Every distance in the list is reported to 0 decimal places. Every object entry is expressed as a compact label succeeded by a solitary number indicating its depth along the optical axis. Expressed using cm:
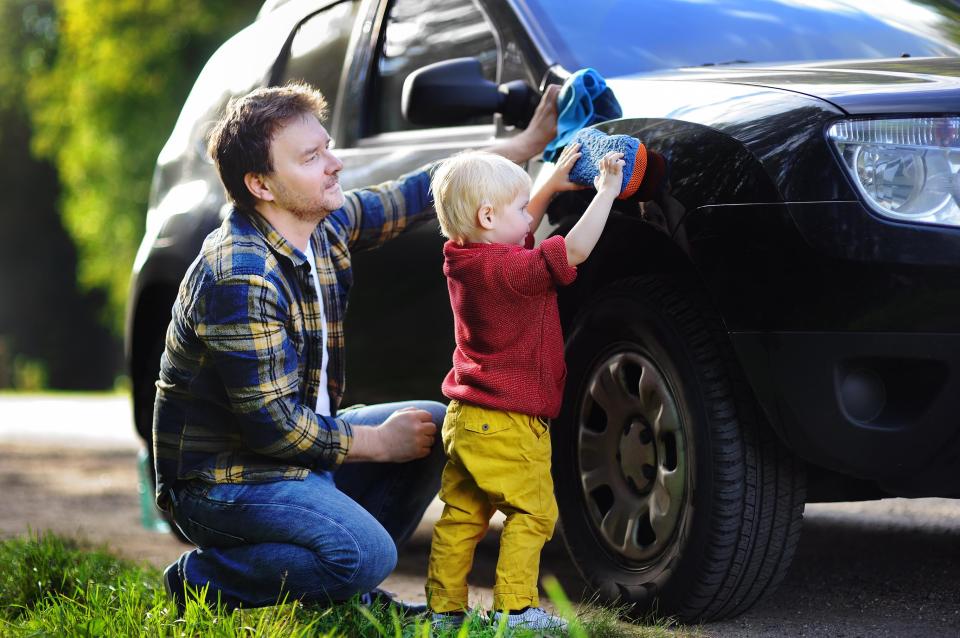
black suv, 263
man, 301
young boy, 295
